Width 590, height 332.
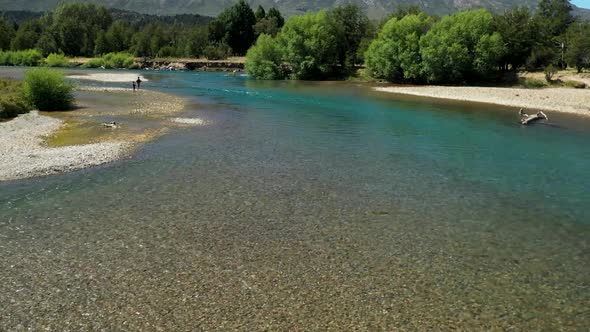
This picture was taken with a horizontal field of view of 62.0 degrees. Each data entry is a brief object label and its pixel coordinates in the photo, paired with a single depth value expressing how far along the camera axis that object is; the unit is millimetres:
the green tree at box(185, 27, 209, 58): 174250
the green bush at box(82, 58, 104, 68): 152625
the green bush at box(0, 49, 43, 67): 143625
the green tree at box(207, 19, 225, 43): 182588
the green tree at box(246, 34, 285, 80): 112500
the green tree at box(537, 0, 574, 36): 109250
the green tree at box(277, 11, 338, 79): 108875
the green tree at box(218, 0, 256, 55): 179500
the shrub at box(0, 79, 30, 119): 43875
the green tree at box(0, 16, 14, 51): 176250
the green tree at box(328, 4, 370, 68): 117688
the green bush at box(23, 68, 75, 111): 50012
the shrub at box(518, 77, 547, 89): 82225
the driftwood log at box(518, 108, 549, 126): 49478
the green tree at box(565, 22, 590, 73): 84000
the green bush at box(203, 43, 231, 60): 168500
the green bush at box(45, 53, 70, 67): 142750
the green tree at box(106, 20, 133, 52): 180125
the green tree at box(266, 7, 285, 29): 185250
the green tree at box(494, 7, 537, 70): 92938
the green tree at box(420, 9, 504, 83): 89250
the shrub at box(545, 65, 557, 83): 83000
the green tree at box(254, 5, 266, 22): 188112
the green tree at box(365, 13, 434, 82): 95250
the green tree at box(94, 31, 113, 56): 175950
